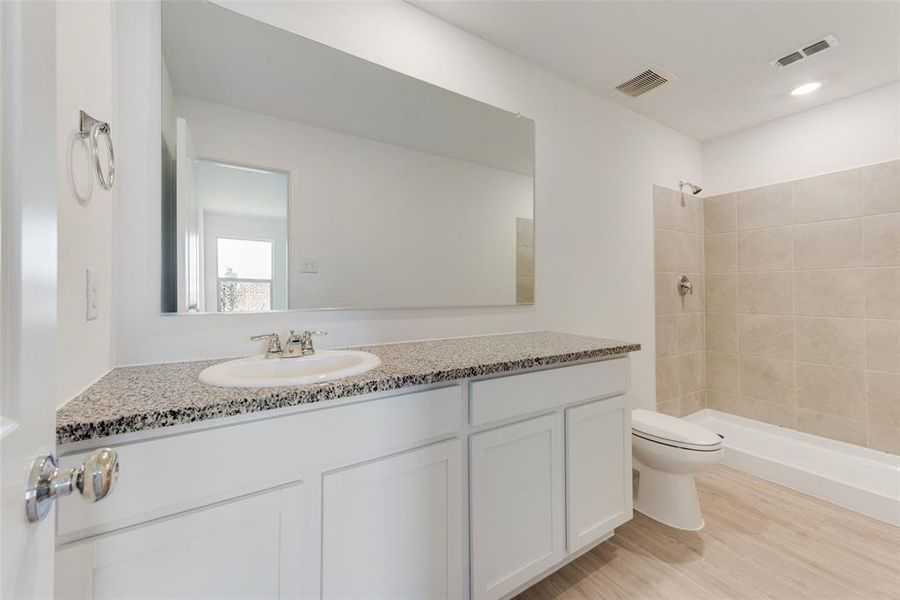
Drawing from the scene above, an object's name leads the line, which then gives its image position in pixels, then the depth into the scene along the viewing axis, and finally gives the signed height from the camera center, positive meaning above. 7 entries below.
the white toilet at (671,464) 1.74 -0.80
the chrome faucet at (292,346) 1.24 -0.15
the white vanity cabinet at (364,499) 0.72 -0.49
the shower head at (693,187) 2.77 +0.85
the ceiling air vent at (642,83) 2.07 +1.25
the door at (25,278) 0.37 +0.03
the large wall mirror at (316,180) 1.22 +0.48
